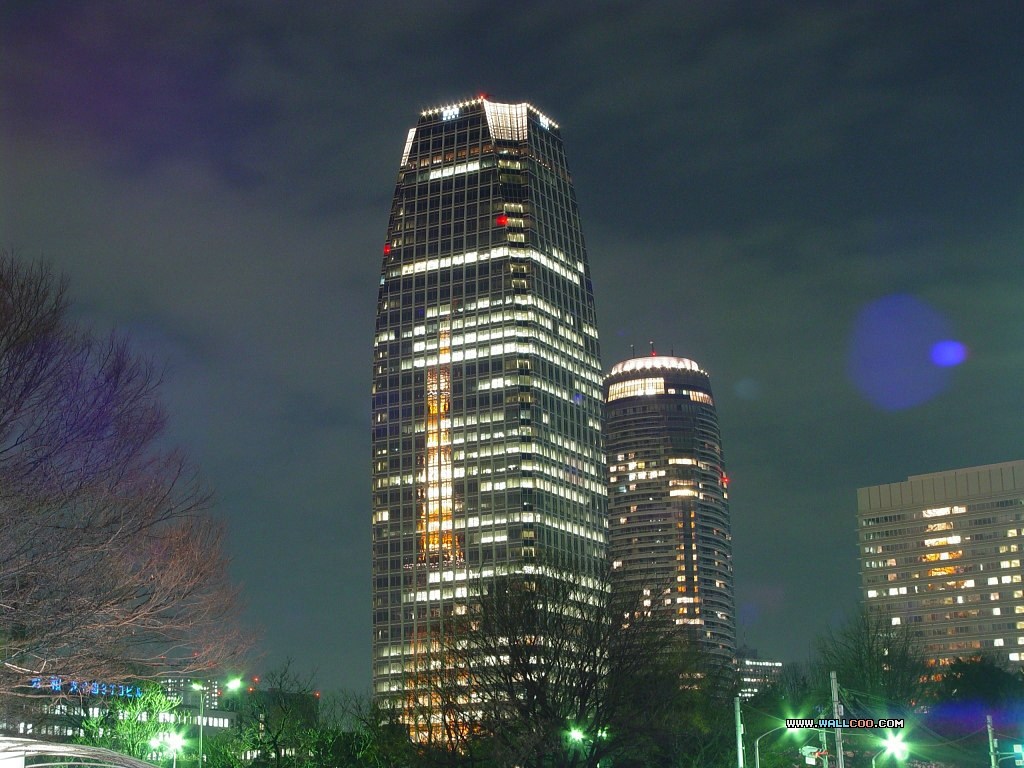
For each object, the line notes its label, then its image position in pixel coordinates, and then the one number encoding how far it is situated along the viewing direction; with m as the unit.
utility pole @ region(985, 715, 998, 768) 76.11
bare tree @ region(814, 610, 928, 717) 93.49
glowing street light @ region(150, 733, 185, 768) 71.96
